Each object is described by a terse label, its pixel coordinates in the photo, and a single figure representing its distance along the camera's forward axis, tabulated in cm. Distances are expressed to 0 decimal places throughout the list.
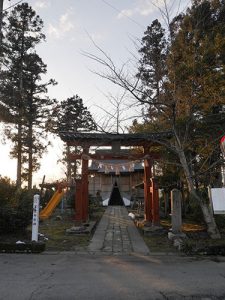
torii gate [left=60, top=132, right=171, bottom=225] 1346
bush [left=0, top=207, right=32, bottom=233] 994
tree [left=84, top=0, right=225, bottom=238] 1051
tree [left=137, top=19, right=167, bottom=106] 1102
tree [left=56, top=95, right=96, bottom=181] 1218
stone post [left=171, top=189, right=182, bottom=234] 1112
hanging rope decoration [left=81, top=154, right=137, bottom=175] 1538
